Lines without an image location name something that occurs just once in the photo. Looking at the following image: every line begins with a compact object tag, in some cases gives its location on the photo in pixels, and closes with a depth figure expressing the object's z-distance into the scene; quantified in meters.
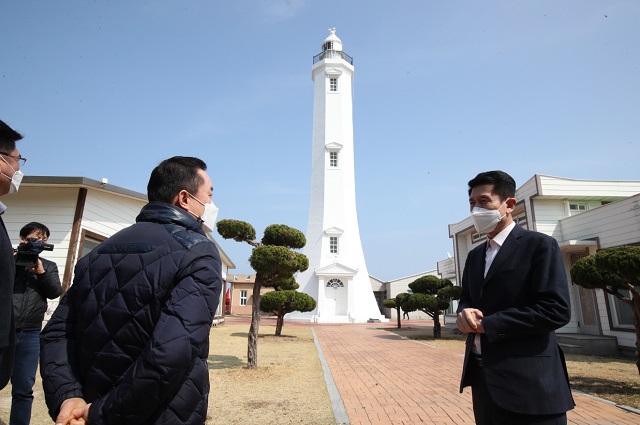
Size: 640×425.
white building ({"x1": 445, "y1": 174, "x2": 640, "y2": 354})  10.24
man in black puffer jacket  1.46
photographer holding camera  3.39
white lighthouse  24.77
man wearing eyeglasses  1.92
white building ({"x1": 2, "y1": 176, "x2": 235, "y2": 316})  8.50
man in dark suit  1.93
